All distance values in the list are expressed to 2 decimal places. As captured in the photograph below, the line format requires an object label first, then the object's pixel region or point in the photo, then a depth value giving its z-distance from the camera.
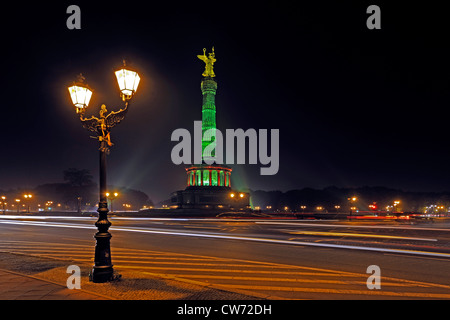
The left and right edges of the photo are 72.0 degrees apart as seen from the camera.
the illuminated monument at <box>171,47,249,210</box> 69.94
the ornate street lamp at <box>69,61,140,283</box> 7.18
